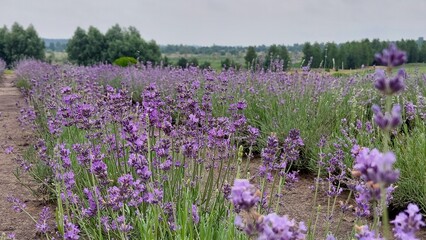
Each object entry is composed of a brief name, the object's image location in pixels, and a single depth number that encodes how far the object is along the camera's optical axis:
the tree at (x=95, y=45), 46.47
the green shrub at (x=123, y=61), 23.36
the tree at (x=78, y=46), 46.62
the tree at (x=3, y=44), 45.78
